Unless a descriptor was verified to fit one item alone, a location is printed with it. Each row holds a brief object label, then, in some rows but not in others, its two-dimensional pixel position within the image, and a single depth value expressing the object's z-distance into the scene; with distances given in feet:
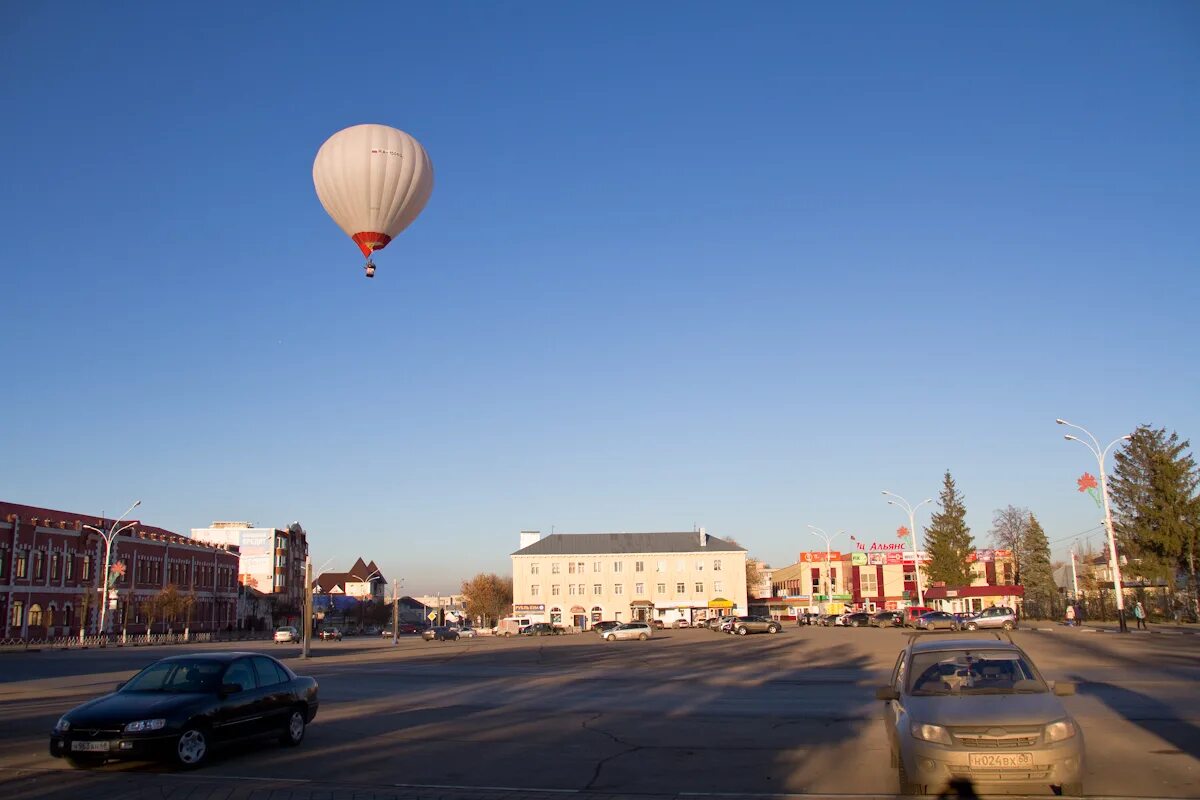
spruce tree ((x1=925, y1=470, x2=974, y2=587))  305.94
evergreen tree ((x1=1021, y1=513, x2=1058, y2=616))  328.56
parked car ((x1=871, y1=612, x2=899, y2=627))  235.05
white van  311.99
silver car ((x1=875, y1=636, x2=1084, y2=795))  28.45
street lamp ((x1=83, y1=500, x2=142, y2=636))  213.58
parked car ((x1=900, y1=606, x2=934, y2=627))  217.56
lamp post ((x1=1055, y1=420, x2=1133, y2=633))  142.82
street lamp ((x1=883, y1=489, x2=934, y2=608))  229.04
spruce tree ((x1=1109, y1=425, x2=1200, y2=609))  194.59
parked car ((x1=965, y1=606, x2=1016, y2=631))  174.91
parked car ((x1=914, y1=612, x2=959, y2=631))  191.65
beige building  347.56
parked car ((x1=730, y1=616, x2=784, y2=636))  215.72
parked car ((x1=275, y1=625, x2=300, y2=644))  242.78
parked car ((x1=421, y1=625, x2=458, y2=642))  279.24
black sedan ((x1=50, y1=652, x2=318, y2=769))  36.19
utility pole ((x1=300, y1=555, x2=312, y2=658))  145.69
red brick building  212.02
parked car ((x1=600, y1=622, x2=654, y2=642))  207.00
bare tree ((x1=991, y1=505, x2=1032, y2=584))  362.74
